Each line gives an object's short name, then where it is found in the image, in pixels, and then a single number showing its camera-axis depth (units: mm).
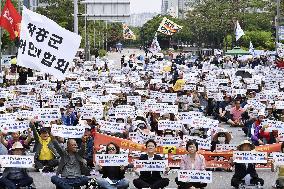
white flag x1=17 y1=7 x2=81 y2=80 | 17219
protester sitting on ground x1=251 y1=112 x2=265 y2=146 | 20281
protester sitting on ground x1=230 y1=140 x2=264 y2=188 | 15281
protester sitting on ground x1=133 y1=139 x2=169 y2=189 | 14664
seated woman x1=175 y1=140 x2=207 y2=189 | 14469
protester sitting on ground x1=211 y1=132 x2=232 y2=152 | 18359
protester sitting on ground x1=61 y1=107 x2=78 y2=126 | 21848
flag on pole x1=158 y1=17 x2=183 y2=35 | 60812
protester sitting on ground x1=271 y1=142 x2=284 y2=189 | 14442
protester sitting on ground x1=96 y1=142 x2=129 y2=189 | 14516
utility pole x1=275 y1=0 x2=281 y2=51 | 58250
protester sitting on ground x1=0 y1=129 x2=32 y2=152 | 17719
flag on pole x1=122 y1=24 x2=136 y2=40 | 89500
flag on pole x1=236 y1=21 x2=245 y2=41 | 65688
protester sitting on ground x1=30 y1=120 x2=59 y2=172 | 17344
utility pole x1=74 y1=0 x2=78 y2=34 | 38500
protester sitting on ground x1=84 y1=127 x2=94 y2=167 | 18219
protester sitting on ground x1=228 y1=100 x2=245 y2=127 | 27109
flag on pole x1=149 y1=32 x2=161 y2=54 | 60969
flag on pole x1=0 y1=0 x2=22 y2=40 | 34094
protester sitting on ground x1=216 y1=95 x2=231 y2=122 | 28375
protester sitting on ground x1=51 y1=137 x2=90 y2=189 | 14711
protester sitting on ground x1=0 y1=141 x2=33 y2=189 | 14688
